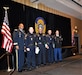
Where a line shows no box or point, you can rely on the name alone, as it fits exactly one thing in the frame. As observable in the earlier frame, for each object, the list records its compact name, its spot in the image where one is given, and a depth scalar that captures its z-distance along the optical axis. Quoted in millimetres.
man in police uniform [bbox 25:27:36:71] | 3198
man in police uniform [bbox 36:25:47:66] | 3565
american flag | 2927
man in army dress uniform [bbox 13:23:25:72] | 3013
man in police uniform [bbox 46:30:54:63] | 3916
